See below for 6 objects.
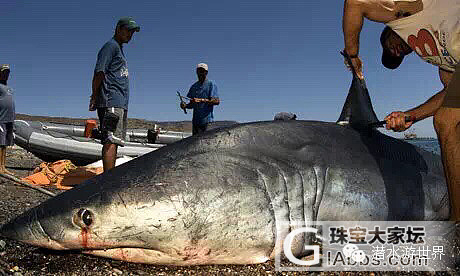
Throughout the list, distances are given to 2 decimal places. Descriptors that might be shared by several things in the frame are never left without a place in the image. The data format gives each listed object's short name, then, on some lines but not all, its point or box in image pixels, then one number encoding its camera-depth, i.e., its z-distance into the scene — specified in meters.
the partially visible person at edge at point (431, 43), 2.57
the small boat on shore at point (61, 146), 9.84
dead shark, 2.12
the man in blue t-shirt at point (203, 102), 7.93
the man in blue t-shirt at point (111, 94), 5.20
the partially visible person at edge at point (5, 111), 7.46
